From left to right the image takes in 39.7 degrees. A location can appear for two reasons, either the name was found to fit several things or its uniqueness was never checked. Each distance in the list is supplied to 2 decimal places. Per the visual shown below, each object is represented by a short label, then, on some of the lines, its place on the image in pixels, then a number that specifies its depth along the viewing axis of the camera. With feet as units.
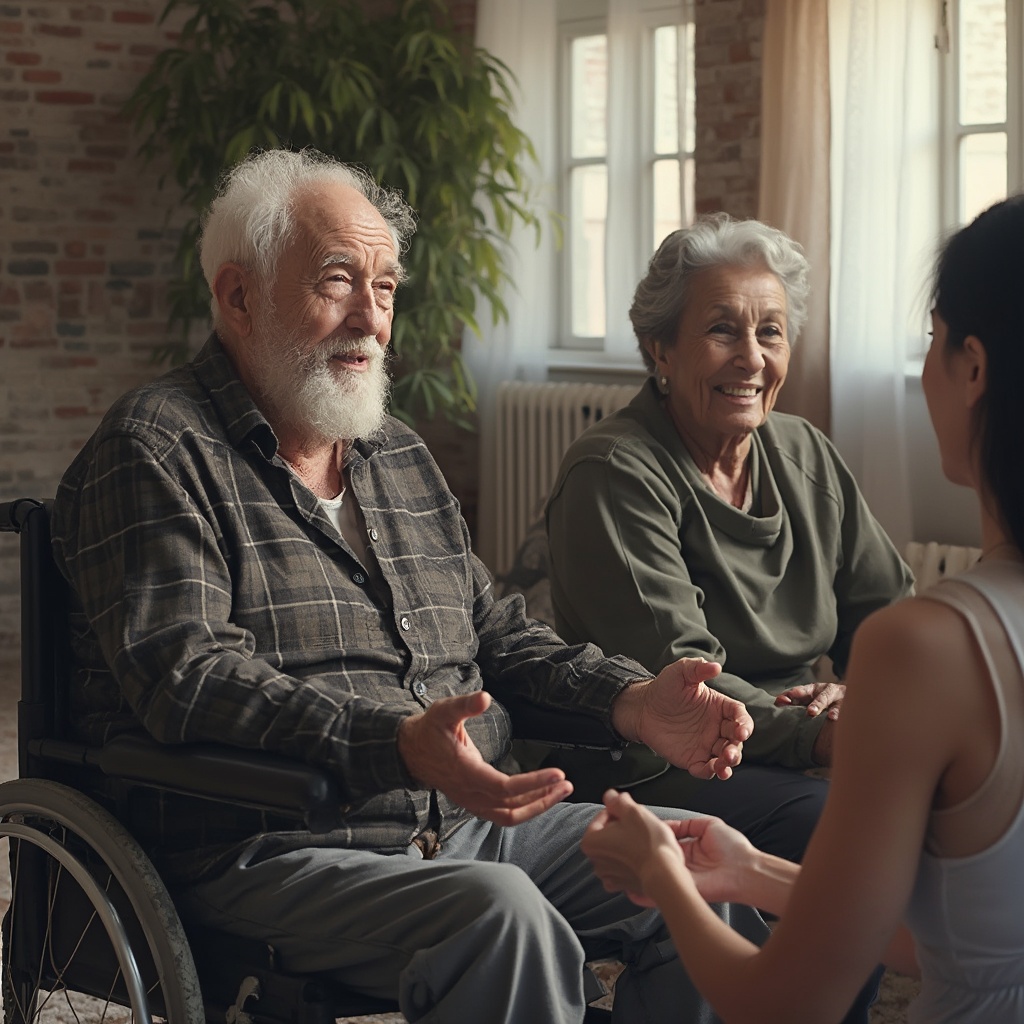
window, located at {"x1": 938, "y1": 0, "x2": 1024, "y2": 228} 14.12
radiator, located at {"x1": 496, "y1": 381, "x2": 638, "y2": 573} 17.94
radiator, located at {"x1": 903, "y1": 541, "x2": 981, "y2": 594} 13.53
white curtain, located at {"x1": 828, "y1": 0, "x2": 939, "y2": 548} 14.17
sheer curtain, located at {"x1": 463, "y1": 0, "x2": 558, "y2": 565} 18.62
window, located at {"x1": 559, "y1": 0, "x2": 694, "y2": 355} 17.69
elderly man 5.25
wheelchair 5.22
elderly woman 7.34
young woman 3.66
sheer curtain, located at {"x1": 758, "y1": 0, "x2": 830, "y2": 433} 14.64
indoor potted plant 16.90
